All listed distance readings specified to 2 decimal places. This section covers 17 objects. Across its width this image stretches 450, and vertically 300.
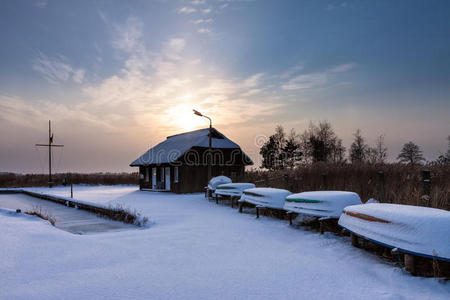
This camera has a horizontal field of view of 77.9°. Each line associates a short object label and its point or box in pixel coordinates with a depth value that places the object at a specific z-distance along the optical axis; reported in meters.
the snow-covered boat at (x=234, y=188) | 12.81
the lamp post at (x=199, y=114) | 18.39
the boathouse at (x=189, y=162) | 21.88
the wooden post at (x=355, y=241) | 5.72
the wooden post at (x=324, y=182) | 9.78
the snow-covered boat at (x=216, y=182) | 15.72
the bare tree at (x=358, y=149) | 46.94
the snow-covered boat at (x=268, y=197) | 9.09
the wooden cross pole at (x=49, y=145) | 34.98
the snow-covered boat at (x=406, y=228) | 3.78
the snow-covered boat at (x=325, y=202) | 6.67
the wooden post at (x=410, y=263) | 4.12
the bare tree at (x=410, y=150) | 41.39
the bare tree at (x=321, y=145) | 45.12
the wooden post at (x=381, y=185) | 7.66
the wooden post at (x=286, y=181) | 11.63
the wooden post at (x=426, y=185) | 6.41
